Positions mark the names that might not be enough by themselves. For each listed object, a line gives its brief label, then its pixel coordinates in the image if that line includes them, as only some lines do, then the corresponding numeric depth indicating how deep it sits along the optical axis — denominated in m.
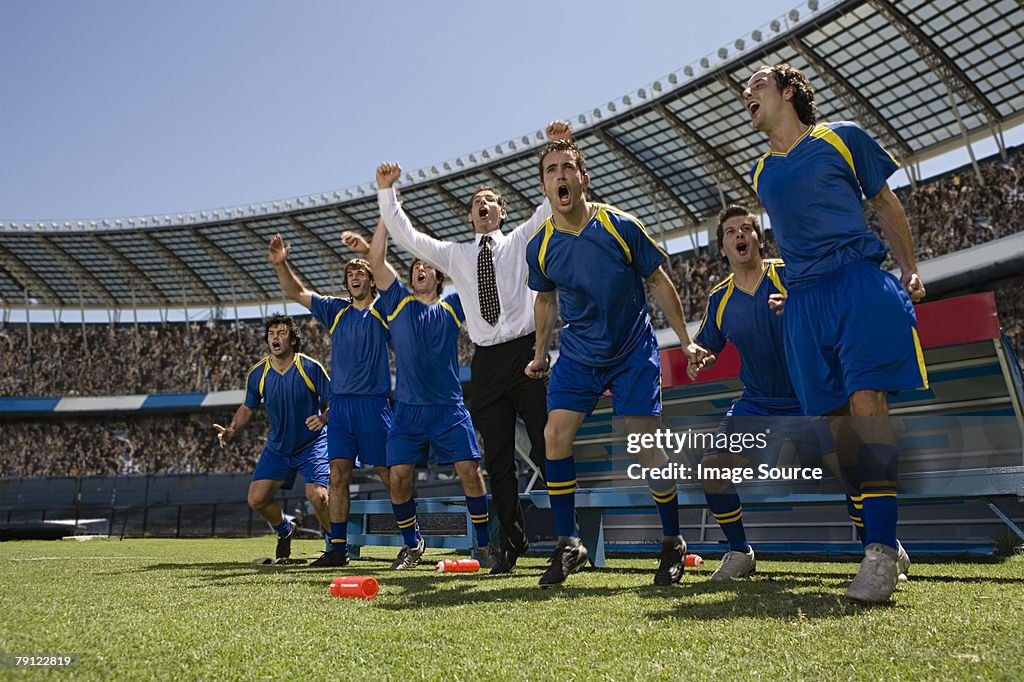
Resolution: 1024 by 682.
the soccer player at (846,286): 3.11
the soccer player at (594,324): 4.29
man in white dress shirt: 5.41
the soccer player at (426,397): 6.16
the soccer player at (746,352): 4.30
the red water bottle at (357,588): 3.74
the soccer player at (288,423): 7.54
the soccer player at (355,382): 6.80
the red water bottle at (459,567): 5.72
